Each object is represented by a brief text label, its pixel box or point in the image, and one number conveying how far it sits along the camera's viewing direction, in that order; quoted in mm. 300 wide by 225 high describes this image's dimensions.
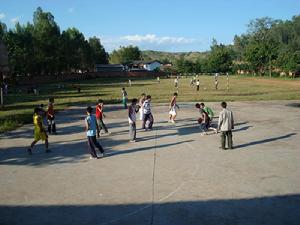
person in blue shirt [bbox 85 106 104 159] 9703
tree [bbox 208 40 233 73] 84467
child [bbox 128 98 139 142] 11781
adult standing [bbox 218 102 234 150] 10586
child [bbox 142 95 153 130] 13770
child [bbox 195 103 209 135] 13126
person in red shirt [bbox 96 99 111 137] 12926
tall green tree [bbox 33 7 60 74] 59571
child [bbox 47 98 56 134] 13316
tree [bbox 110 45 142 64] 121383
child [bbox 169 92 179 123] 15214
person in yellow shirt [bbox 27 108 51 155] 10536
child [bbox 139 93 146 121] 13881
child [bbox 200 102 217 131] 13221
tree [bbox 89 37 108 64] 93287
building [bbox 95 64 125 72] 93580
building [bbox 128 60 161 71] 110340
